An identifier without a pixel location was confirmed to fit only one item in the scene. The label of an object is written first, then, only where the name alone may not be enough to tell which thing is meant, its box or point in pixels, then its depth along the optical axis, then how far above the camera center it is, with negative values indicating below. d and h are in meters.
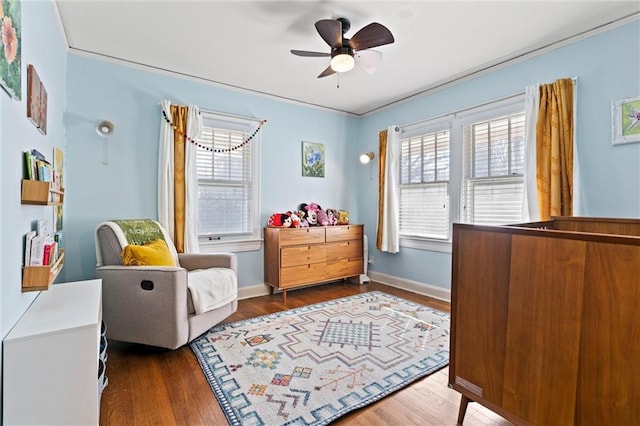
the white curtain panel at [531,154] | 2.69 +0.52
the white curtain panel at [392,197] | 3.99 +0.20
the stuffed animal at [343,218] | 4.19 -0.09
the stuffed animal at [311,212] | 3.91 -0.01
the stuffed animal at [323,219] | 3.94 -0.10
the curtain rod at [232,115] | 3.37 +1.11
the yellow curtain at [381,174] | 4.13 +0.51
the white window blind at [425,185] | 3.60 +0.33
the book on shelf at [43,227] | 1.66 -0.10
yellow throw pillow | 2.29 -0.35
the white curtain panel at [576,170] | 2.46 +0.34
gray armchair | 2.13 -0.65
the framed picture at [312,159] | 4.13 +0.72
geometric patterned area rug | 1.67 -1.03
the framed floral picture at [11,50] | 1.14 +0.65
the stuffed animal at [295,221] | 3.70 -0.12
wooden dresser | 3.52 -0.53
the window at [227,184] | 3.41 +0.31
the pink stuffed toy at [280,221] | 3.65 -0.12
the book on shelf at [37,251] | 1.46 -0.20
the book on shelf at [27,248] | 1.43 -0.18
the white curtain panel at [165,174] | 3.05 +0.37
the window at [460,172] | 2.99 +0.45
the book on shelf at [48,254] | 1.53 -0.23
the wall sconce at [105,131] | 2.80 +0.73
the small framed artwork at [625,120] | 2.23 +0.69
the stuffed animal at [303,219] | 3.78 -0.10
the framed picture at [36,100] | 1.51 +0.59
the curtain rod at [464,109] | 2.87 +1.12
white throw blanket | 2.28 -0.61
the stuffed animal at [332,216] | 4.01 -0.06
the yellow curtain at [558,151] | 2.50 +0.51
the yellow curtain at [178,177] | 3.11 +0.35
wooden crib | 1.03 -0.45
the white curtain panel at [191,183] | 3.13 +0.29
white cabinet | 1.17 -0.65
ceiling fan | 2.09 +1.25
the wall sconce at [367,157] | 4.29 +0.77
